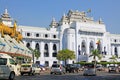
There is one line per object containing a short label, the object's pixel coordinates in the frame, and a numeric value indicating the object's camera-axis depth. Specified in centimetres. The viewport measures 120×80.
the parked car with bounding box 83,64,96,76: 2198
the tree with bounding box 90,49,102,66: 5982
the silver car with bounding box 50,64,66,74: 2455
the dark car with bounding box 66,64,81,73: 3139
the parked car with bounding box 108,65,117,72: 3310
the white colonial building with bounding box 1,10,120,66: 6229
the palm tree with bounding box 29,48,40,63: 5783
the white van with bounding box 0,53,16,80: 1292
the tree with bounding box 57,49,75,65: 5710
